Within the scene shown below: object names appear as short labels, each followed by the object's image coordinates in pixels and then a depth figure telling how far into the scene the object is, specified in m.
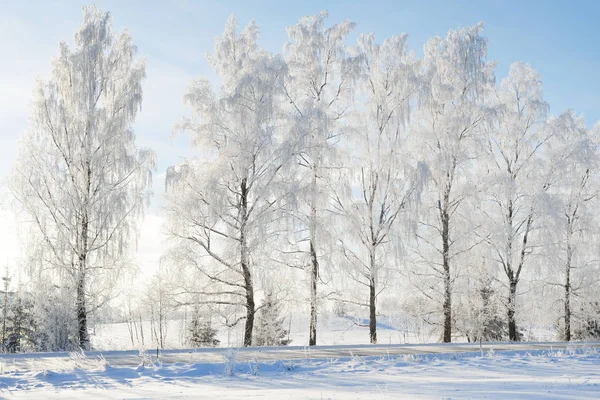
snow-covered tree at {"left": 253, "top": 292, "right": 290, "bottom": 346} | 26.23
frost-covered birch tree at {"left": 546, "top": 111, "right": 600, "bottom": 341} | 21.72
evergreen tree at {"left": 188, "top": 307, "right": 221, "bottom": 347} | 24.70
